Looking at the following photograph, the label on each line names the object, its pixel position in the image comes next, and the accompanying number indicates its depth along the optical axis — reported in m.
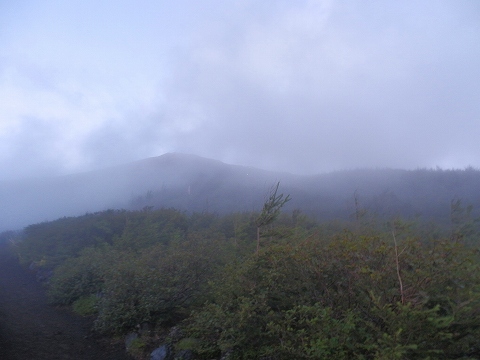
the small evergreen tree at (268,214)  8.36
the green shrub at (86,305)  11.15
